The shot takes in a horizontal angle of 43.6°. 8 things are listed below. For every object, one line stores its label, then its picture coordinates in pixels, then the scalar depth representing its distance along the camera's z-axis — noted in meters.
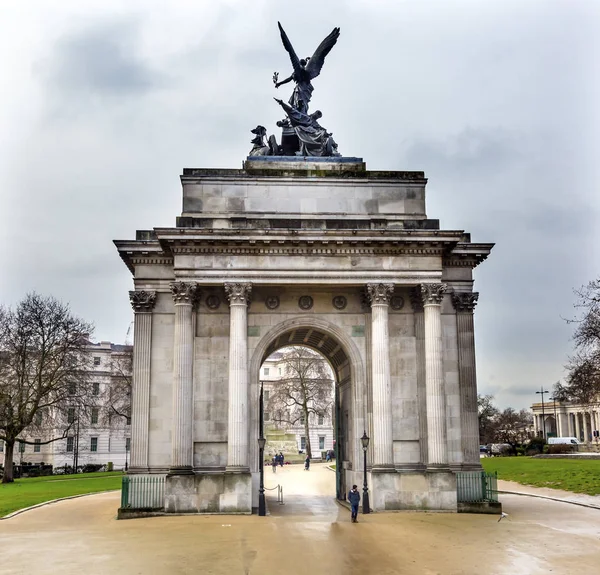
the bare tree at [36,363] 57.00
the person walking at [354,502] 28.27
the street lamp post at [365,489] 30.88
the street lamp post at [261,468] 30.75
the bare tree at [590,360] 42.12
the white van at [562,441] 94.62
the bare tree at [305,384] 78.07
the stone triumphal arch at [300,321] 32.03
